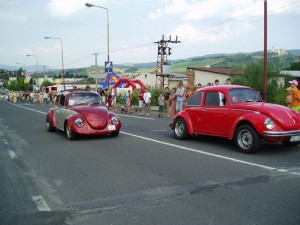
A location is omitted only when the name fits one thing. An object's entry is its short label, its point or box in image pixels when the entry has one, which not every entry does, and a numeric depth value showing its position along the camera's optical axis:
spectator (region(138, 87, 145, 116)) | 22.94
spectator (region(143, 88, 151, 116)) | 22.17
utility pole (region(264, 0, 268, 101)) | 17.17
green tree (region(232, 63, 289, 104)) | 23.20
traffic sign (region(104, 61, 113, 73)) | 29.91
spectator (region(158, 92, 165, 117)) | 20.72
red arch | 37.28
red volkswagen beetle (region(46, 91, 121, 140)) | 10.88
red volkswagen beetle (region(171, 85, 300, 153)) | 7.93
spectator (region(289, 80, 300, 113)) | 10.44
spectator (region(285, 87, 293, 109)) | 10.62
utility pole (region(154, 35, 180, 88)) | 52.41
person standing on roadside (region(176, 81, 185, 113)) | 16.33
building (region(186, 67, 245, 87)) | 54.53
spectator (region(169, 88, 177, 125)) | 16.70
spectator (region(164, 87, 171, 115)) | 21.59
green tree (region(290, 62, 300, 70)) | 79.25
